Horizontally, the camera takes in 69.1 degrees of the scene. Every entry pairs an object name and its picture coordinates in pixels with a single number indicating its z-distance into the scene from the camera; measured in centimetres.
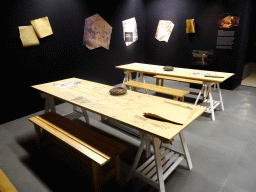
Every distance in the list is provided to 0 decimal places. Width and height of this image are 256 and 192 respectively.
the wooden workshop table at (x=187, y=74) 296
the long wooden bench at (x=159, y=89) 314
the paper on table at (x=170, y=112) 151
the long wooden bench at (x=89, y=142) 164
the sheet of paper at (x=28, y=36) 304
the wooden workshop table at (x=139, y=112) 145
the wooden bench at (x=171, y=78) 393
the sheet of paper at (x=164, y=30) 526
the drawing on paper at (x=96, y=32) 404
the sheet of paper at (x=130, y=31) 497
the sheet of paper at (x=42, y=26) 315
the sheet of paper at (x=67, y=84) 249
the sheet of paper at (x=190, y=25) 466
